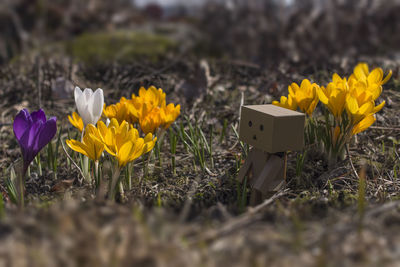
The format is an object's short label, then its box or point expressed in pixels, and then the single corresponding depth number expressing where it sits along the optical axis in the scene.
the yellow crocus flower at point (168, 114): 0.63
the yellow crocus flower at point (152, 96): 0.65
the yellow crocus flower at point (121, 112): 0.64
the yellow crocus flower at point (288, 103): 0.63
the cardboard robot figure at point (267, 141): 0.59
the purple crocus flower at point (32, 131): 0.60
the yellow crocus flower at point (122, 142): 0.57
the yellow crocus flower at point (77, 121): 0.62
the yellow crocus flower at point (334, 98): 0.61
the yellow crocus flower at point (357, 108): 0.59
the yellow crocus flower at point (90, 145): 0.58
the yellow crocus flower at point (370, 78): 0.62
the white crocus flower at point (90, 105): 0.61
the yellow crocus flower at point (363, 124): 0.62
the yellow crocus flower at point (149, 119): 0.62
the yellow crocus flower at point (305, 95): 0.63
